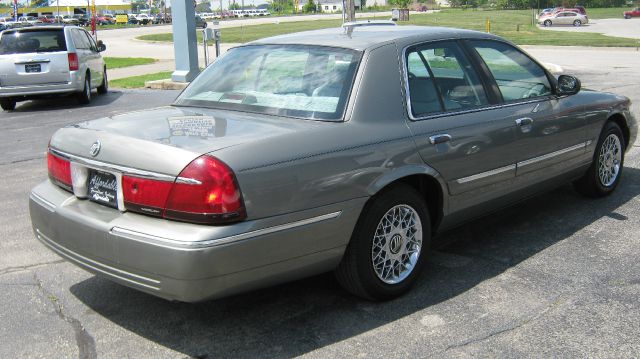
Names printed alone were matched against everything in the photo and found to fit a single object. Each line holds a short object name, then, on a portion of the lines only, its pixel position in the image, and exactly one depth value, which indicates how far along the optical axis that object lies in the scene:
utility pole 17.41
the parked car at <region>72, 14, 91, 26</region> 76.94
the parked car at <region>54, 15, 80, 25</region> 72.58
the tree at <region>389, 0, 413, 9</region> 100.97
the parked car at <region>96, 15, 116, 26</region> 92.18
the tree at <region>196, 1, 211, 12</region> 165.73
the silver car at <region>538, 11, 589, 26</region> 56.38
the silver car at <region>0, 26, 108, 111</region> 13.47
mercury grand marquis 3.26
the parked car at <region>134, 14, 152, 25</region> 95.06
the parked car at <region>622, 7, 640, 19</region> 67.56
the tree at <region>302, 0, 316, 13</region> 128.38
